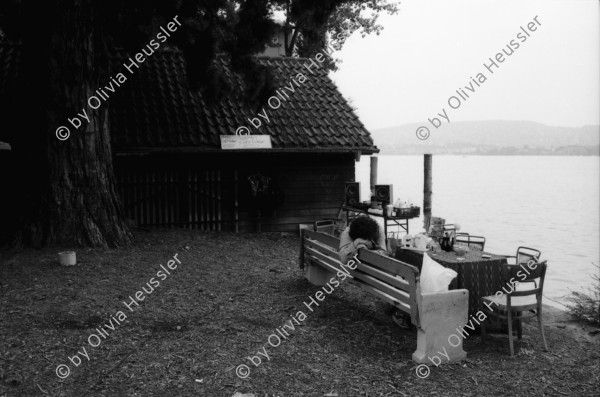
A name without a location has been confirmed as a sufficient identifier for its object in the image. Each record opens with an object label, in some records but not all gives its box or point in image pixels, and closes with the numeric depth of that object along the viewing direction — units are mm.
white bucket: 8430
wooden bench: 5402
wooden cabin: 12414
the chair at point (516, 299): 5816
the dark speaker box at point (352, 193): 12477
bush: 7656
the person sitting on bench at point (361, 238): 6664
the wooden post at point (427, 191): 15953
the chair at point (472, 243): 7216
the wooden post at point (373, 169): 18203
